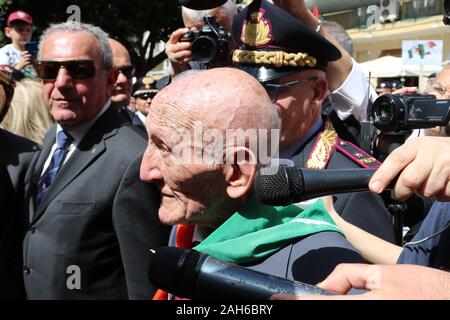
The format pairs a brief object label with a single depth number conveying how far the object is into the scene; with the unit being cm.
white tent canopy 1184
